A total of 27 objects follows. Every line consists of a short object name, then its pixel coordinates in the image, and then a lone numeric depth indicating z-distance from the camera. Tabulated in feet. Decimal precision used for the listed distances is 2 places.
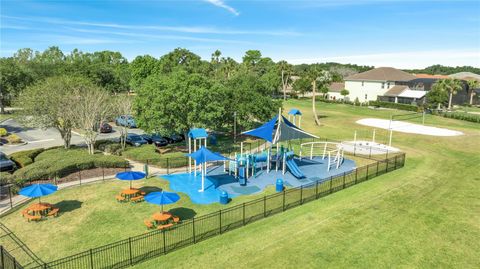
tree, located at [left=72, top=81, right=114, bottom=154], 108.47
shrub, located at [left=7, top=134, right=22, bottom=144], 132.05
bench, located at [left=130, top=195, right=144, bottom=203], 72.50
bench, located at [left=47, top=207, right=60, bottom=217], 64.68
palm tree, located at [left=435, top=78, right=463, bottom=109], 252.21
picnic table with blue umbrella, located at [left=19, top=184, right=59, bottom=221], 62.75
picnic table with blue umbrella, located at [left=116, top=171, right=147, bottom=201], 72.54
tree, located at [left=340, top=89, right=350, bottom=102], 314.98
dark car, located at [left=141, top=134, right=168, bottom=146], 125.39
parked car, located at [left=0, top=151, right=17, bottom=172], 91.54
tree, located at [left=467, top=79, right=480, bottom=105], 280.43
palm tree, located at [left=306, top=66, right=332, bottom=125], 188.96
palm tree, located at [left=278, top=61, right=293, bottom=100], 306.55
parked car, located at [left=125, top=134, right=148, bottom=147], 126.11
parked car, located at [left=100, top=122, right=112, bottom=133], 153.69
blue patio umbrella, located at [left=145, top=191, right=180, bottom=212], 59.31
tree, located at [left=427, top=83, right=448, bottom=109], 246.06
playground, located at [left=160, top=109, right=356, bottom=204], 81.82
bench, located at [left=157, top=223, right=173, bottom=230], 59.36
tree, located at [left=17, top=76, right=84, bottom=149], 108.37
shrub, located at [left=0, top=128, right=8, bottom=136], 143.54
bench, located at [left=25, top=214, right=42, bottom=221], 62.65
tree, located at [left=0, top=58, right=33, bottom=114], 199.11
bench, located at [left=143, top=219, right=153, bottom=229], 60.23
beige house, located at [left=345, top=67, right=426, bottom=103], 277.44
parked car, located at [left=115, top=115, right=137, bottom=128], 145.70
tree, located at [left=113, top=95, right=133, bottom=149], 124.26
